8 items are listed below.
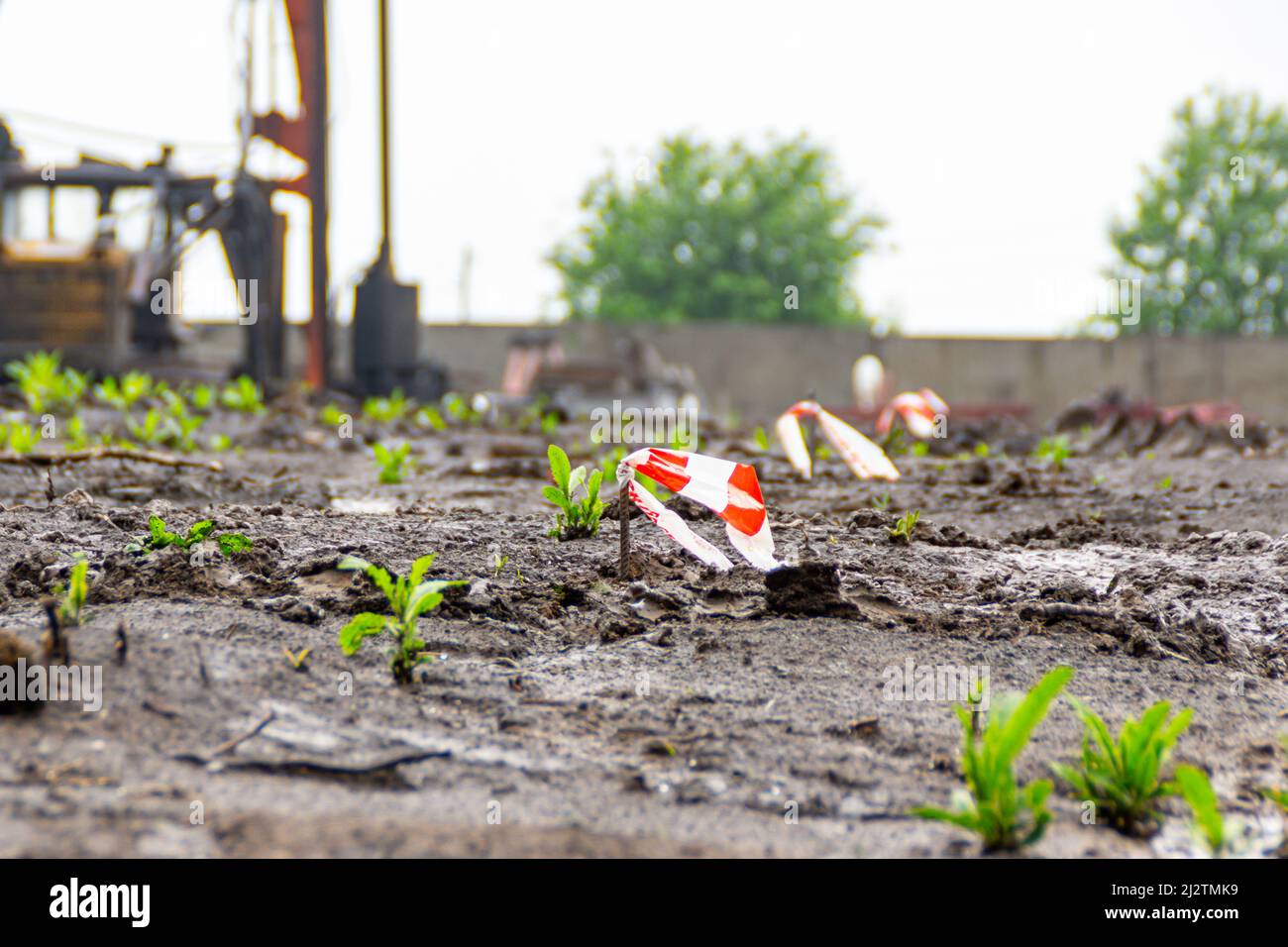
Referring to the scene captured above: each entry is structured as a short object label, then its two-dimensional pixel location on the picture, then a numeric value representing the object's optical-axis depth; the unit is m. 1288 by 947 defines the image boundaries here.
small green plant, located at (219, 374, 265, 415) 8.55
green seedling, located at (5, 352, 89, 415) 7.63
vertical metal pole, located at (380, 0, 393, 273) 11.49
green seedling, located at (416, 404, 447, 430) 8.68
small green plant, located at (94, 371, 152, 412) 7.82
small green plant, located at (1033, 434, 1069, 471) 6.44
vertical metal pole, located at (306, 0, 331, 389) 11.40
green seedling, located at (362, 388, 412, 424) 9.32
